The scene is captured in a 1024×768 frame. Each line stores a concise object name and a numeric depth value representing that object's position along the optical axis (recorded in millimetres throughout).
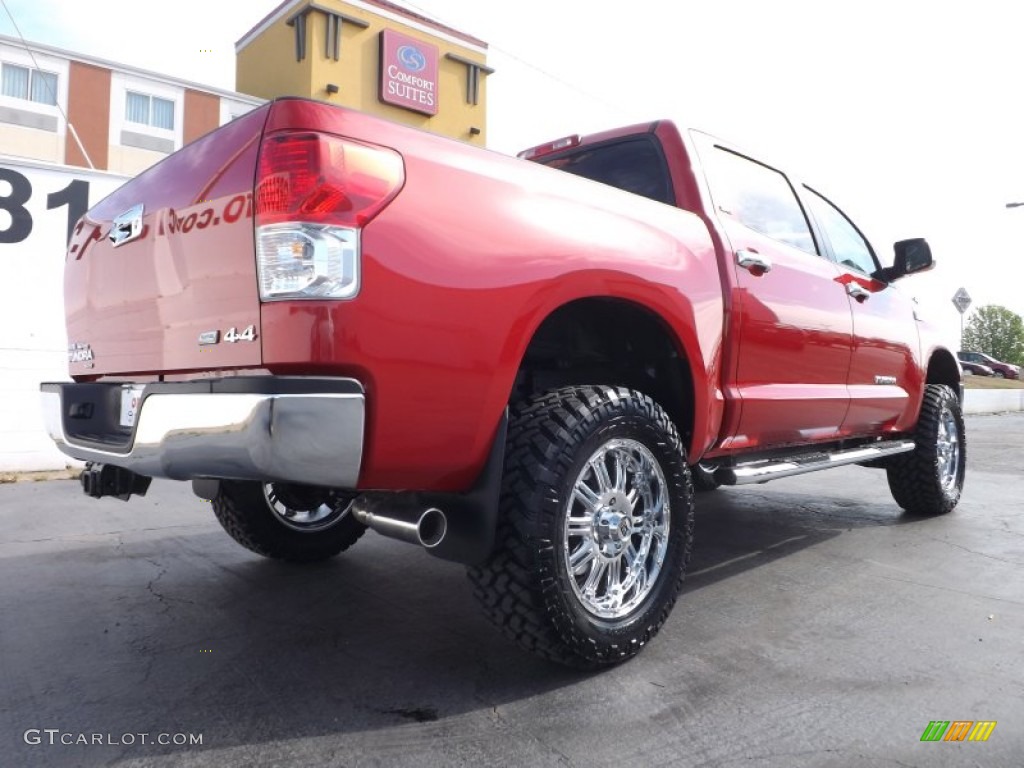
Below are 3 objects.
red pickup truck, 1890
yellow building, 28953
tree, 88500
